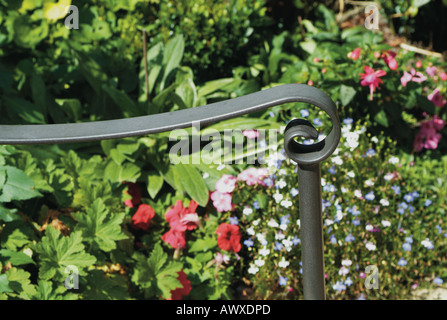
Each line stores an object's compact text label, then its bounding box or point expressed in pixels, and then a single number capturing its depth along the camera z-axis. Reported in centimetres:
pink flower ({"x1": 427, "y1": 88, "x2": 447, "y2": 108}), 324
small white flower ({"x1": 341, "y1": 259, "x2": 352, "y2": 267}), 237
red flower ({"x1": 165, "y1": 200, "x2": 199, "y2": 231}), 251
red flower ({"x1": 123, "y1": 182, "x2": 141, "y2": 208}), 282
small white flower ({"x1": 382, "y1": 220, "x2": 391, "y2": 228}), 246
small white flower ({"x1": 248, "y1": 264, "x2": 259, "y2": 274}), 242
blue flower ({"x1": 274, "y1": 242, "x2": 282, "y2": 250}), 243
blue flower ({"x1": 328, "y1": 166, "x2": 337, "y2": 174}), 255
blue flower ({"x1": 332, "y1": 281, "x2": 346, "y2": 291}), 236
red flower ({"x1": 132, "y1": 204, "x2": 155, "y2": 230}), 253
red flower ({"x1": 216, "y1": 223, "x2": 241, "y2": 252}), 247
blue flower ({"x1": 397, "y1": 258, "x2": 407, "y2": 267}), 242
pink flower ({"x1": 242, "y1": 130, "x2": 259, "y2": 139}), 288
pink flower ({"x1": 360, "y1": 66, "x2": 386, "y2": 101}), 288
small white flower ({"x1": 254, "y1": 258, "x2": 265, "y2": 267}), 239
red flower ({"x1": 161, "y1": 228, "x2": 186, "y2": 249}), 249
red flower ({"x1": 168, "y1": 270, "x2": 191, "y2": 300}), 237
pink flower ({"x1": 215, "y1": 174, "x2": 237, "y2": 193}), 258
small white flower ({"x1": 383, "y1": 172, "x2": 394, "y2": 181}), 262
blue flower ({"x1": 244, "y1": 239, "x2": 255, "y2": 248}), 246
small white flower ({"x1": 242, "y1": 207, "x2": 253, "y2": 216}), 248
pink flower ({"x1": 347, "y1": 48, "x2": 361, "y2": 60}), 303
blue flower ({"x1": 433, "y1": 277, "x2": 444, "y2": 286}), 250
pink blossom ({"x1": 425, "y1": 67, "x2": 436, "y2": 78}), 314
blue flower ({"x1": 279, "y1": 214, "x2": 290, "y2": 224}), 243
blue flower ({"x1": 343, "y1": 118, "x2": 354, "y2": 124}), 276
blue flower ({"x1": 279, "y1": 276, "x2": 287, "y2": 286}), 238
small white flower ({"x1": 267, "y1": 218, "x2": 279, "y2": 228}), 244
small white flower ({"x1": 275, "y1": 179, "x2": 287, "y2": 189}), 250
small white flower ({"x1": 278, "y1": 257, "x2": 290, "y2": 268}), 237
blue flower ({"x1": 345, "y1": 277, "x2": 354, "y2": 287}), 237
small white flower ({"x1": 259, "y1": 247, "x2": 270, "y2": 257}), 241
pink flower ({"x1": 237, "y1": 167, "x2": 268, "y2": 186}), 261
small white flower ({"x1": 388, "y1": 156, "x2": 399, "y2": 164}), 267
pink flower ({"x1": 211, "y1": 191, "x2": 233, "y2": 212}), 256
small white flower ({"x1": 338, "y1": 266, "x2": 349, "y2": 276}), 241
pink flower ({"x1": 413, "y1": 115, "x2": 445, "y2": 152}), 322
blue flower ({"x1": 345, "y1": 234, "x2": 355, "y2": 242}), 240
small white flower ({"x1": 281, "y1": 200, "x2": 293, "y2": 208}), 245
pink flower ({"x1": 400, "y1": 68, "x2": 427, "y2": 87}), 300
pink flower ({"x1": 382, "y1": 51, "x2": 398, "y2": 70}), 299
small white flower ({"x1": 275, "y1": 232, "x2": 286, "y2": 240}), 245
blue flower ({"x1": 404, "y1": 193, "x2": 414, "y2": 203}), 263
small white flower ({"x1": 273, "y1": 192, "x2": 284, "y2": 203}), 248
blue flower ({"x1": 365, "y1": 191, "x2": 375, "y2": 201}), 250
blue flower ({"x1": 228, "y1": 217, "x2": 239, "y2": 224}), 251
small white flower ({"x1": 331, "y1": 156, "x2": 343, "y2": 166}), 254
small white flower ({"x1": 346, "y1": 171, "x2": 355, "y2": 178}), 252
